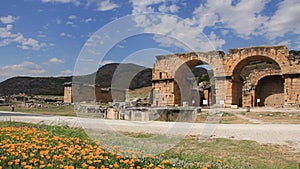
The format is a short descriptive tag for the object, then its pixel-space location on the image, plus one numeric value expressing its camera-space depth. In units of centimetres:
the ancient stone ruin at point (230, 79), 1873
